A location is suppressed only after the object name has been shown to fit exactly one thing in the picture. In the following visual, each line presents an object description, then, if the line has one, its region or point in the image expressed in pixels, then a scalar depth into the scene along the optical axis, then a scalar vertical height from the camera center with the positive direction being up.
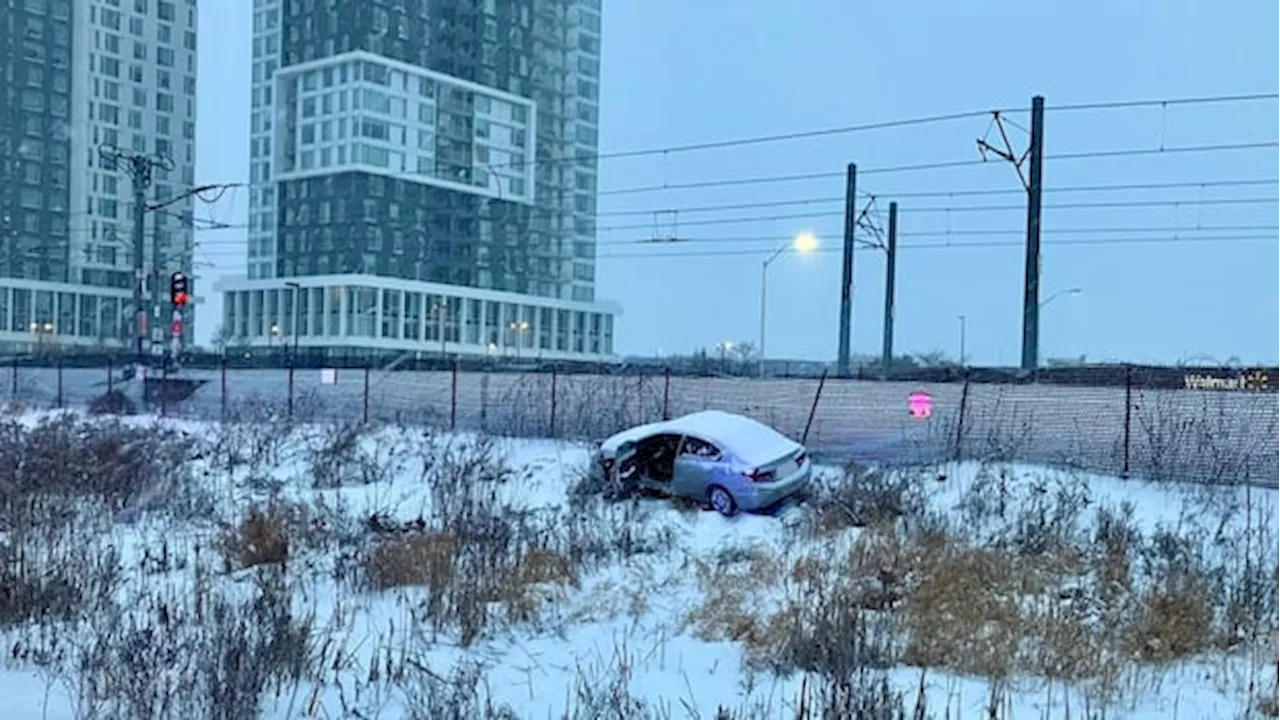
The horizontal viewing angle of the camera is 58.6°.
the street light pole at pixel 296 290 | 82.91 +3.77
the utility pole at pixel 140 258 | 35.00 +2.41
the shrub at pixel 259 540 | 11.13 -2.02
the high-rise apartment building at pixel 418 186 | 85.38 +12.69
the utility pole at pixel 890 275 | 37.53 +2.80
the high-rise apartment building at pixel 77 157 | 93.06 +15.30
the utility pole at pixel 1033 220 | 23.33 +2.99
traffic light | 32.50 +1.37
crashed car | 14.80 -1.47
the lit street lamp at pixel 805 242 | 37.03 +3.73
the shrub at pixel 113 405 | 29.33 -1.88
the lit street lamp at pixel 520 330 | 93.94 +1.44
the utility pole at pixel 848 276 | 33.47 +2.44
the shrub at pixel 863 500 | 13.95 -1.83
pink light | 18.84 -0.76
